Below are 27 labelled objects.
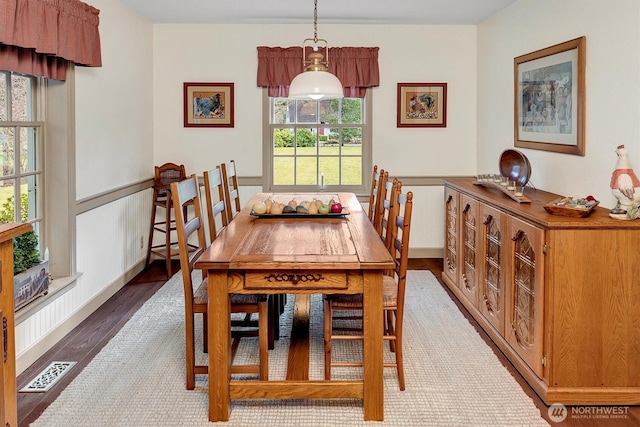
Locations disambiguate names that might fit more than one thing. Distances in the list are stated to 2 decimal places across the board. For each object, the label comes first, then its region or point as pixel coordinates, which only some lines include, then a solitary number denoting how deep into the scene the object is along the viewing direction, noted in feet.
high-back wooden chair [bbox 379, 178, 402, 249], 10.53
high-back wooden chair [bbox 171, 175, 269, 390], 9.21
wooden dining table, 8.18
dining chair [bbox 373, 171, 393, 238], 12.41
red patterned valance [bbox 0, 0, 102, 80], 9.77
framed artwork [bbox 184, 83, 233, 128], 19.42
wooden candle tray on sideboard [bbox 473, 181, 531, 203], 11.48
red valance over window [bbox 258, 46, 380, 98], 19.03
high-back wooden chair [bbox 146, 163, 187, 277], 17.60
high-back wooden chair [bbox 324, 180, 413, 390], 9.50
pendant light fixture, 11.82
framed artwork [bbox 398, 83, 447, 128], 19.65
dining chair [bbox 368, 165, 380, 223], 14.88
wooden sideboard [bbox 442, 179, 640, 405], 8.97
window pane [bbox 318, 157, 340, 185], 20.17
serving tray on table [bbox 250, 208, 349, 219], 11.93
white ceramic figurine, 9.12
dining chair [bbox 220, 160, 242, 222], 14.56
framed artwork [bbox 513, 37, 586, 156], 12.16
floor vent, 9.66
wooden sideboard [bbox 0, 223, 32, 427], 5.60
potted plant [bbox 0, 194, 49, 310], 10.48
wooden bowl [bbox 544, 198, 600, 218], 9.35
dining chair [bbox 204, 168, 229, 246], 11.75
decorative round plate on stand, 13.67
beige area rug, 8.65
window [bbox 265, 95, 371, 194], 19.95
